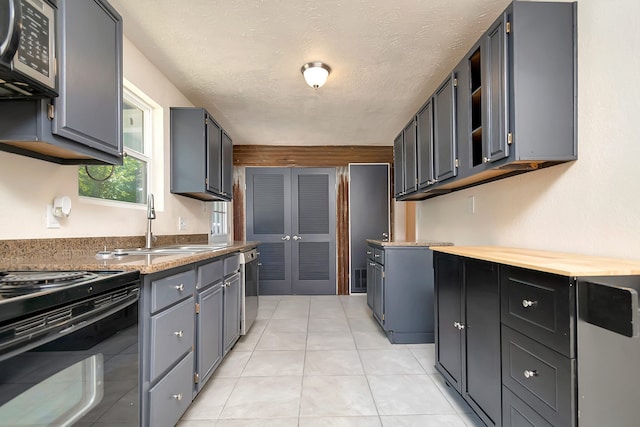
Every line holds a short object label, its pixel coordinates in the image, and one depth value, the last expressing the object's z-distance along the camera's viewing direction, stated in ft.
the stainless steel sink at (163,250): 5.78
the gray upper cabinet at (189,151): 8.84
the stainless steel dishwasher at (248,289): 8.92
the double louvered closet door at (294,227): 15.57
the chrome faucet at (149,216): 7.05
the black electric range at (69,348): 2.33
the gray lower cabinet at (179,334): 4.18
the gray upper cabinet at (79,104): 3.68
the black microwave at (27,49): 2.82
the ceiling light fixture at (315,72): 7.70
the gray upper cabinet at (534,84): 4.82
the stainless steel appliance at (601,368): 2.98
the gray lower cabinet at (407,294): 8.89
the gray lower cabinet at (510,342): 3.23
